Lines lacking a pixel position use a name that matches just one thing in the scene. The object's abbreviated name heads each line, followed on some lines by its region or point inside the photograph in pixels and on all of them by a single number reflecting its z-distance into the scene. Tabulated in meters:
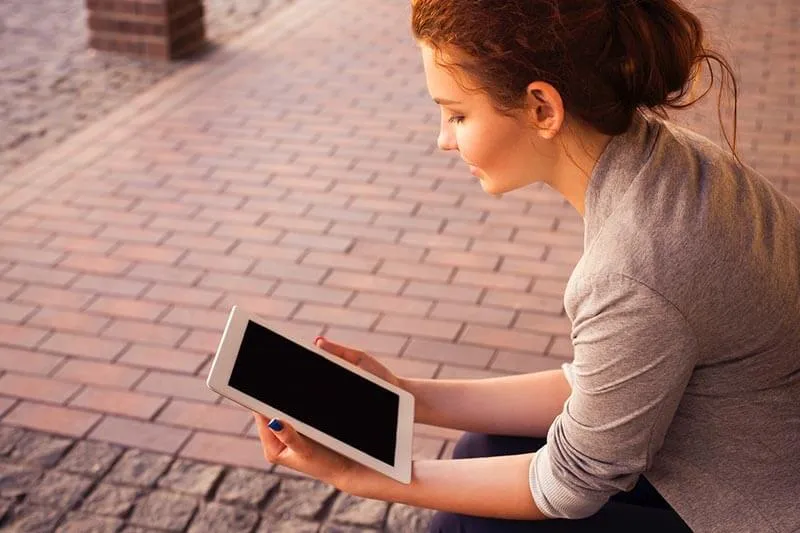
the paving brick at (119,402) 3.48
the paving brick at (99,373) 3.65
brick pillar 7.06
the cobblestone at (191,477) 3.10
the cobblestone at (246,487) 3.05
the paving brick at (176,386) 3.57
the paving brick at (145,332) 3.90
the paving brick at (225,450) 3.23
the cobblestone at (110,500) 3.00
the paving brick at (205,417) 3.41
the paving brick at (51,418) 3.38
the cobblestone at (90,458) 3.17
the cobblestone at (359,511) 2.97
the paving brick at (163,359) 3.73
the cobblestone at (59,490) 3.03
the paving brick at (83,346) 3.81
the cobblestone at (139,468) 3.13
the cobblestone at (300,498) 3.00
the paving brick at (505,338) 3.86
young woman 1.66
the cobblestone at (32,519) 2.93
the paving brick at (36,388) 3.55
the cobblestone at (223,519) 2.93
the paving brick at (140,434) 3.31
